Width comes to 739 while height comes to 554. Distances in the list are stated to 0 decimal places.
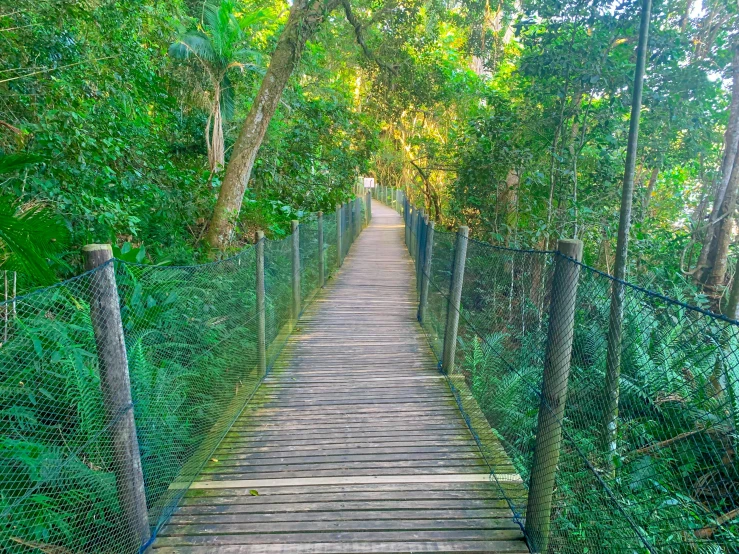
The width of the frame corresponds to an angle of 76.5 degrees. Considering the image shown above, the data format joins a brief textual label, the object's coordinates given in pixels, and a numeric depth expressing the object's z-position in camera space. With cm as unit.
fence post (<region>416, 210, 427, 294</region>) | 840
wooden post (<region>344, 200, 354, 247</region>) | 1363
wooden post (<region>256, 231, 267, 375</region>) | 457
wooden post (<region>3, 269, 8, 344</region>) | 330
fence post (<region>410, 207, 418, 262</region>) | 1209
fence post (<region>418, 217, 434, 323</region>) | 665
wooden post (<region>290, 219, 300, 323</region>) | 643
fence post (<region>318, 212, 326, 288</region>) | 884
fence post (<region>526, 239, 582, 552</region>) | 248
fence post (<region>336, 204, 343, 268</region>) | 1160
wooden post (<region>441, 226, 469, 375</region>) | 484
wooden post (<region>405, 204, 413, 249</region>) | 1448
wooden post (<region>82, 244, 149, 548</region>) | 226
